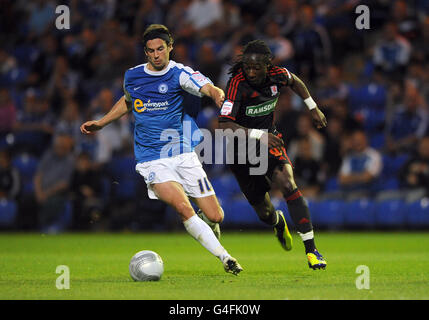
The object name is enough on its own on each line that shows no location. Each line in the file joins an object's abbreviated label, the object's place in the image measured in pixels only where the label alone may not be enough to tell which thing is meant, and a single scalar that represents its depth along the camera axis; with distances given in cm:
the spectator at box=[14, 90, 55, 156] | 1844
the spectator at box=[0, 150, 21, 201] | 1717
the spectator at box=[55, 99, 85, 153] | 1773
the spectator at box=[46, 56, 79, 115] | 1917
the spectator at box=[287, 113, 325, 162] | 1580
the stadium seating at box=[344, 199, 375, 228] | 1577
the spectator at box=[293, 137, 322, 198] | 1562
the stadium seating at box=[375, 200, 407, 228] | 1557
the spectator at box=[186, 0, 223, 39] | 1900
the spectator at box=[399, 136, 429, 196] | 1532
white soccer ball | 795
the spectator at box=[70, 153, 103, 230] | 1647
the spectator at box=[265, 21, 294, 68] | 1662
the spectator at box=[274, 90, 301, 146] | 1596
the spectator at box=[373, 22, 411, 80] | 1661
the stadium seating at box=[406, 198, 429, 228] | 1532
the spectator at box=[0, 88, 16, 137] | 1883
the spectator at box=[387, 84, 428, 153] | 1588
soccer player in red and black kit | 848
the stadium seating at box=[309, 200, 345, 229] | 1590
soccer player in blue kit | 853
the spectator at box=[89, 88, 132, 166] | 1716
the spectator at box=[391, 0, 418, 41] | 1703
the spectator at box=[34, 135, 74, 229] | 1647
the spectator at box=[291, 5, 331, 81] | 1666
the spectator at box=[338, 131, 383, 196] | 1547
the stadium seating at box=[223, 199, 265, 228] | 1641
